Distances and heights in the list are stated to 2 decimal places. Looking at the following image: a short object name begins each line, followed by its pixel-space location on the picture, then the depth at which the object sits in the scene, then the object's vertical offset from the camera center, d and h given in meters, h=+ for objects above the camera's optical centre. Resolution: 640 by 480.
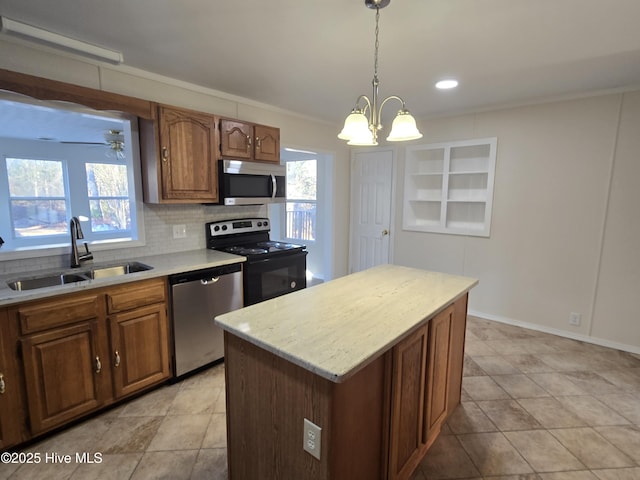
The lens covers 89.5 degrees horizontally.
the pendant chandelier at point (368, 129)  1.76 +0.41
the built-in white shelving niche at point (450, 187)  3.83 +0.20
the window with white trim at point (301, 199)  5.61 +0.02
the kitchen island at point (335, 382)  1.14 -0.73
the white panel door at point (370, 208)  4.58 -0.09
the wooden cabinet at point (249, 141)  2.93 +0.56
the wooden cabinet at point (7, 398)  1.71 -1.09
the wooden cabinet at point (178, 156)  2.54 +0.35
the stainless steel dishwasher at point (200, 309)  2.44 -0.88
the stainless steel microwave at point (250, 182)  2.96 +0.17
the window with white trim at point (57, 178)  4.18 +0.33
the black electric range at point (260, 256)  2.93 -0.53
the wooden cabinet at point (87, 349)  1.81 -0.95
